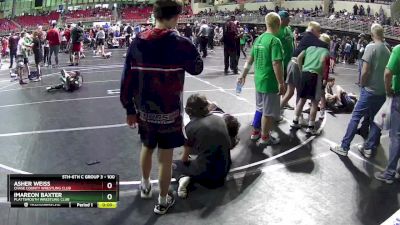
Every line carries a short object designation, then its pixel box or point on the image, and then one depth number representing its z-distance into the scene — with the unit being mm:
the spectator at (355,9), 29969
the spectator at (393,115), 4754
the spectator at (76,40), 15624
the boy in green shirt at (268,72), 5617
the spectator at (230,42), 12359
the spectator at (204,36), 17016
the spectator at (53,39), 15492
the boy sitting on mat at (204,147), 4496
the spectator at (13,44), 17136
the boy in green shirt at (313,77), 6531
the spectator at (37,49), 12939
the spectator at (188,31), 19834
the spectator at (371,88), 5285
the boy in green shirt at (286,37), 7352
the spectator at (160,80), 3676
